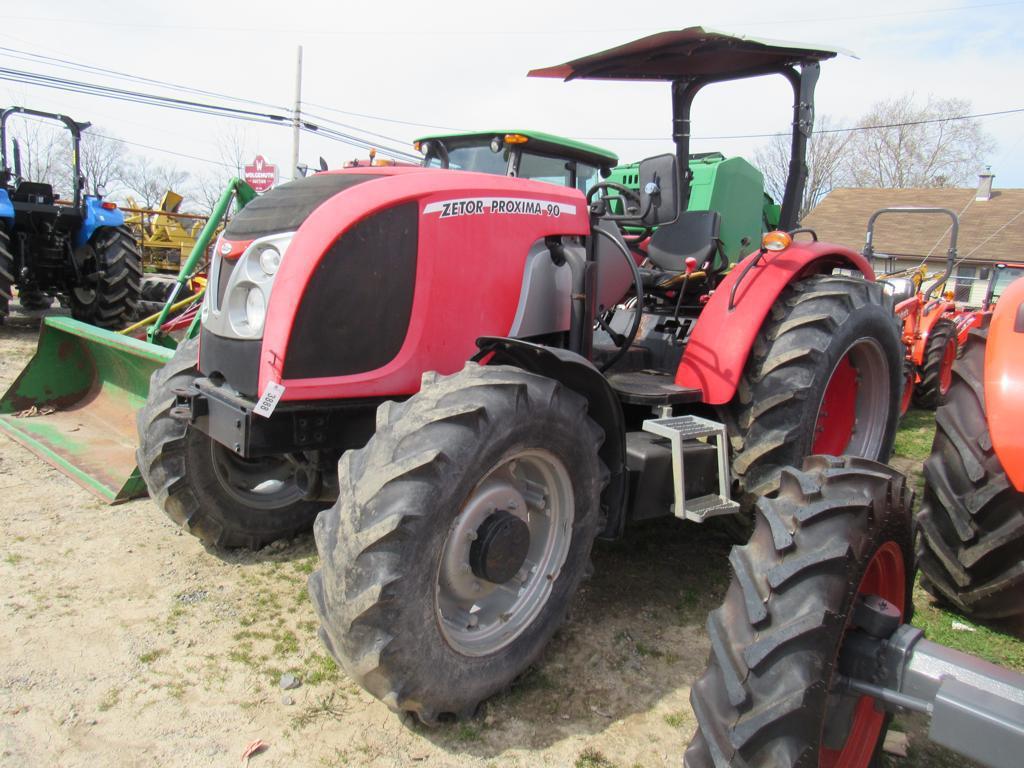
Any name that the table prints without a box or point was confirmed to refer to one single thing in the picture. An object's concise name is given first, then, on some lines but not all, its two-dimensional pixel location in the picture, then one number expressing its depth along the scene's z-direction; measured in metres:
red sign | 10.15
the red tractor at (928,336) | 7.41
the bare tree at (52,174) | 40.86
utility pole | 19.55
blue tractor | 9.16
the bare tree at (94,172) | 49.22
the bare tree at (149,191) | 54.66
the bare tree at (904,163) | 34.94
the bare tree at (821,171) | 37.56
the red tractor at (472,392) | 2.27
